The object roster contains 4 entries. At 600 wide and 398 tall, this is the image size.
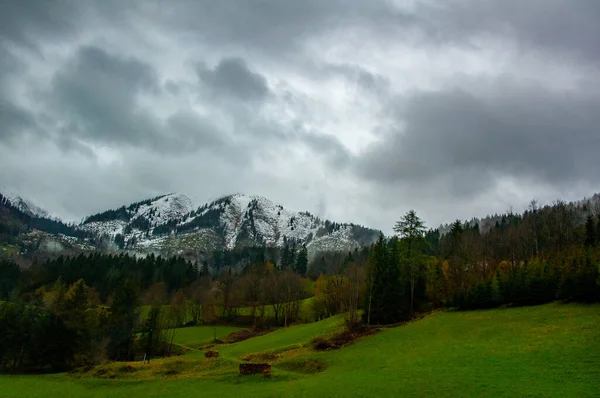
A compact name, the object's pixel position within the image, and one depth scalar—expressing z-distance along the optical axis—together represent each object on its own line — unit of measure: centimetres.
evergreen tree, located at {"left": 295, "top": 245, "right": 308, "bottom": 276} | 19115
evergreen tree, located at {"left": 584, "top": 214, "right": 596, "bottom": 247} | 9008
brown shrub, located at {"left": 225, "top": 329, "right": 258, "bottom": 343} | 9212
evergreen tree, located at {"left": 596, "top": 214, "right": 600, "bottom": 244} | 8570
